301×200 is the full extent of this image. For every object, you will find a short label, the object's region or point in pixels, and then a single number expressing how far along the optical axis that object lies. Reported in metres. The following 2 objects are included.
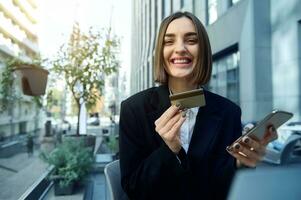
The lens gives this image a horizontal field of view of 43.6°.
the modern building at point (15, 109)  6.04
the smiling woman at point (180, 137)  1.16
